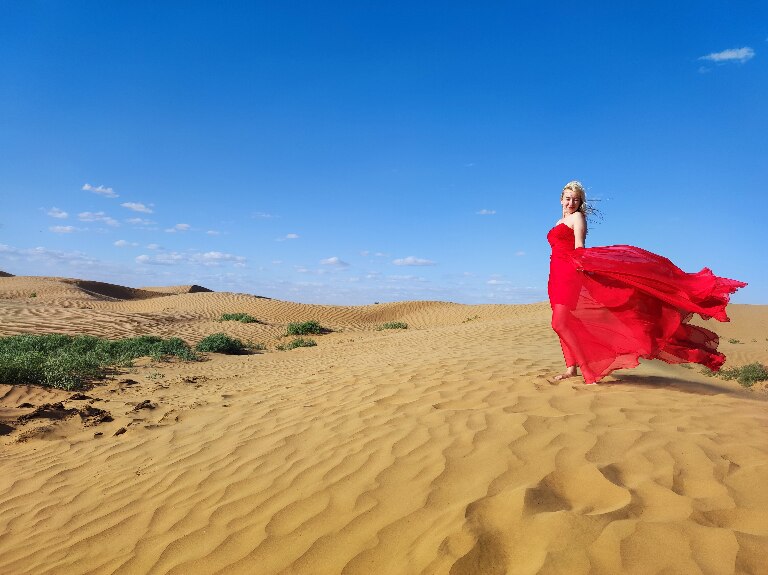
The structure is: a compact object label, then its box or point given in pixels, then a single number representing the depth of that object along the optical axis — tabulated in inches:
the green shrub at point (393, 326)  888.3
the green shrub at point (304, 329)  748.0
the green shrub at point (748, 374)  430.9
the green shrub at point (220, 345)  544.4
